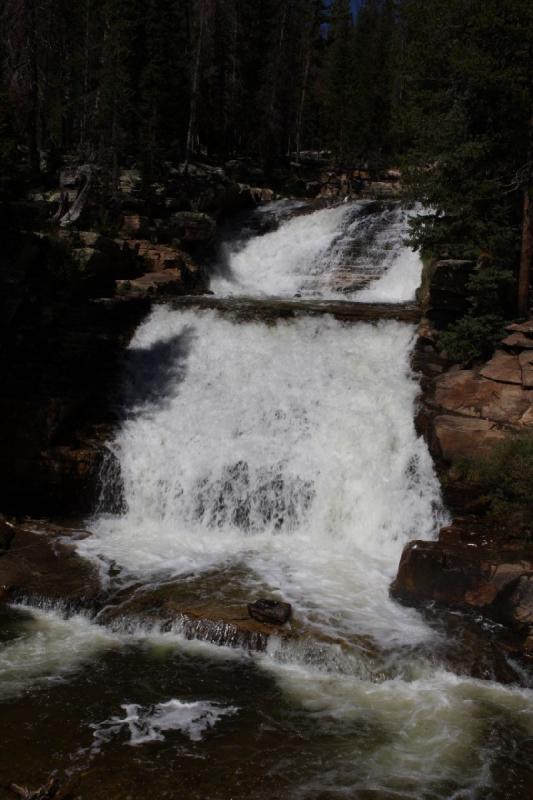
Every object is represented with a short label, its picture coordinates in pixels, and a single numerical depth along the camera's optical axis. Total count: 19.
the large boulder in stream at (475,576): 10.26
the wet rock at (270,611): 9.98
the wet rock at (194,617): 9.85
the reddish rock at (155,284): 20.68
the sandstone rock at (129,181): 27.86
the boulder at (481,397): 13.25
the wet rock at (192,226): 25.73
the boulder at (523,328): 14.19
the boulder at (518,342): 14.07
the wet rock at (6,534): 12.72
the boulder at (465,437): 12.84
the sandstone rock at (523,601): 10.04
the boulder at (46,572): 10.93
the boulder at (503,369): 13.67
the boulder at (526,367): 13.39
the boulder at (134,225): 24.77
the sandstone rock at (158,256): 23.42
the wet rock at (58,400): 14.79
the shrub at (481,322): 14.80
